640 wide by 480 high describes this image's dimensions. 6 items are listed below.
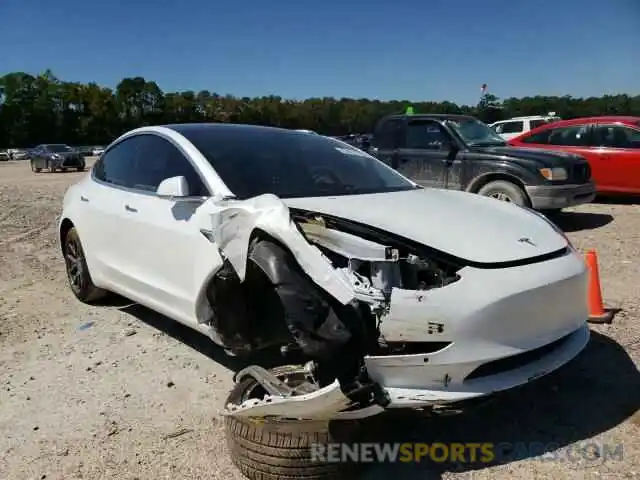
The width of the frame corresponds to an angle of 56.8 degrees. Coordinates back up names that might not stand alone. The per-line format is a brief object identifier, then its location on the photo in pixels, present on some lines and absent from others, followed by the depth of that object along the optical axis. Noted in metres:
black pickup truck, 8.13
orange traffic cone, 4.35
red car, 10.02
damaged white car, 2.45
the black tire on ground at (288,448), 2.51
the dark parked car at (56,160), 28.84
